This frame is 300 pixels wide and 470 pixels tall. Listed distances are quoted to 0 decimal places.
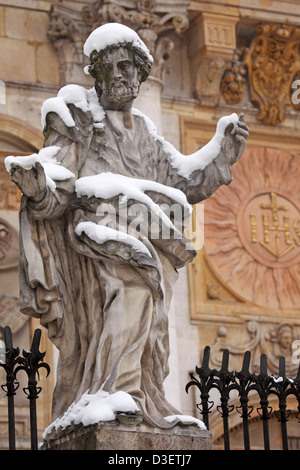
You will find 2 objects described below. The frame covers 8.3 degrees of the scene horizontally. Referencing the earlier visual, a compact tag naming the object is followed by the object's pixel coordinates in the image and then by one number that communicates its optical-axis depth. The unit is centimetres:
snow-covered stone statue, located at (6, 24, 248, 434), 901
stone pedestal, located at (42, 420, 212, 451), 855
